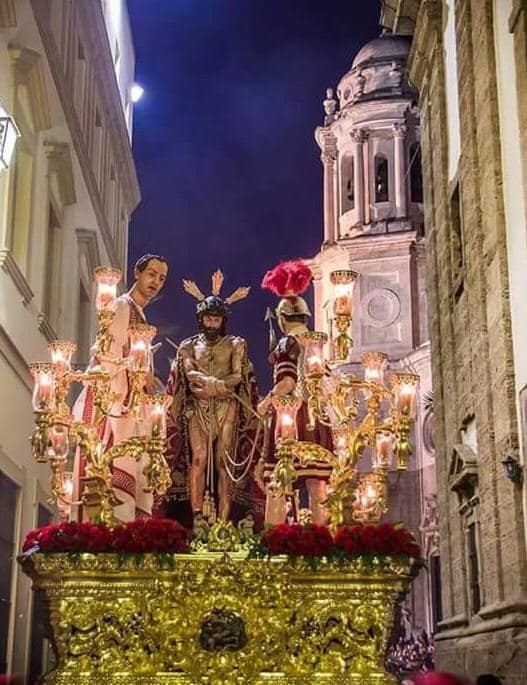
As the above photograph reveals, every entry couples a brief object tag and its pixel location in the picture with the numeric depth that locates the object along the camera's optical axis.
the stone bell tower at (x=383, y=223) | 32.69
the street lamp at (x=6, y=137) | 11.88
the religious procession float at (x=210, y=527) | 9.41
